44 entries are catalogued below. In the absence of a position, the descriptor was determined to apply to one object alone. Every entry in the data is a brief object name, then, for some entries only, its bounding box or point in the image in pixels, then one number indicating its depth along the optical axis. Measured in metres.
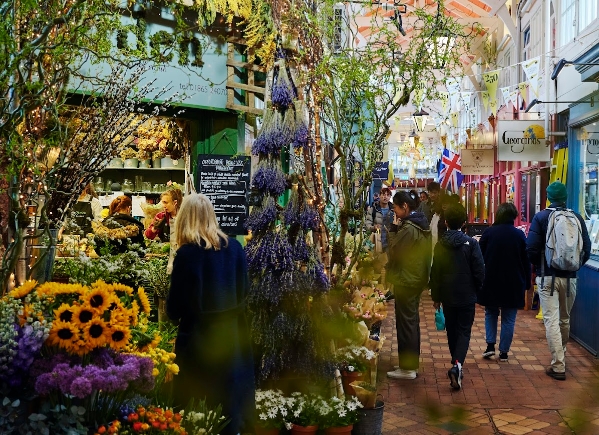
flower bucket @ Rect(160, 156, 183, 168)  12.08
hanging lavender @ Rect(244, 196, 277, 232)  5.32
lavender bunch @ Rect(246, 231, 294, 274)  5.18
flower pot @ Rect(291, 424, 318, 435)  5.04
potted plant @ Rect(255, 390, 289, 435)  4.96
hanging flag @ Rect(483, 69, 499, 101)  14.98
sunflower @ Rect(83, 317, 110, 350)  3.23
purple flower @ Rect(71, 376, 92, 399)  3.05
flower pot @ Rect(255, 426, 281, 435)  4.98
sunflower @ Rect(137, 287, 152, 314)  3.86
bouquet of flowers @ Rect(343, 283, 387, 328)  6.59
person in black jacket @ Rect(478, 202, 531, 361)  8.38
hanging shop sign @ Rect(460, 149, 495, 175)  20.36
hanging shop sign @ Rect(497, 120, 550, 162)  13.10
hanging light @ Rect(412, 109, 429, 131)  25.42
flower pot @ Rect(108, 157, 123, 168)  12.04
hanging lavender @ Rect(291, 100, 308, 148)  5.43
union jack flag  21.48
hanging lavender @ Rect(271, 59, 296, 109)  5.46
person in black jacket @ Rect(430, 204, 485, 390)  7.29
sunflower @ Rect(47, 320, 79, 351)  3.21
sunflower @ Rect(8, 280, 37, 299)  3.40
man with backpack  7.53
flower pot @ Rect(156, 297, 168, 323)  6.59
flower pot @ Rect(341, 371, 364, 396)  5.93
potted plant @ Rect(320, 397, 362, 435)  5.11
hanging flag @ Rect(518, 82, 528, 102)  13.97
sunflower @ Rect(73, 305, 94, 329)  3.24
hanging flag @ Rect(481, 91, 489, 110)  16.53
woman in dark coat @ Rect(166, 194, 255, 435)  4.29
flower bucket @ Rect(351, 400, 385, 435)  5.38
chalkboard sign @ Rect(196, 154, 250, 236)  8.84
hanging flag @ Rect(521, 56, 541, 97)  12.87
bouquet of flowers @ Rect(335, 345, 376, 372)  5.98
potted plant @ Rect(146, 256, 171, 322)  6.68
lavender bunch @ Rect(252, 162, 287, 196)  5.32
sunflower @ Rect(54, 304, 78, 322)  3.23
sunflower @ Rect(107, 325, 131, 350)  3.30
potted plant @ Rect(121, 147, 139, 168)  11.92
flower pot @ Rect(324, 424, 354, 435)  5.10
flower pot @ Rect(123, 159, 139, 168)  12.10
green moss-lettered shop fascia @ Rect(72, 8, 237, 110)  8.50
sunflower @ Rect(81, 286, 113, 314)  3.29
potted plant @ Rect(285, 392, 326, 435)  5.05
